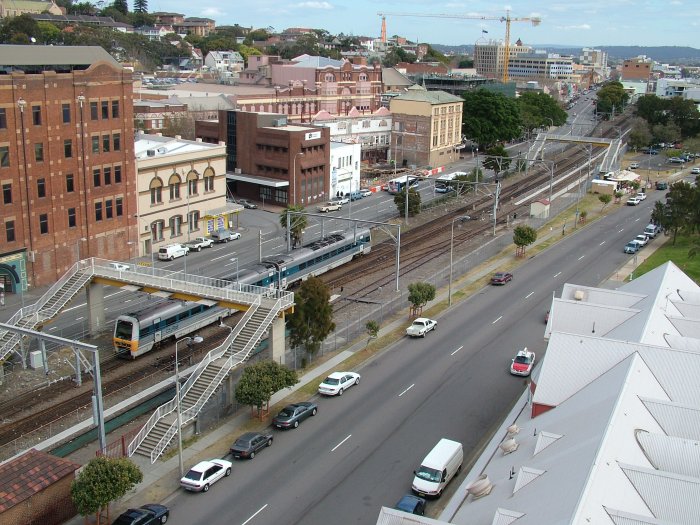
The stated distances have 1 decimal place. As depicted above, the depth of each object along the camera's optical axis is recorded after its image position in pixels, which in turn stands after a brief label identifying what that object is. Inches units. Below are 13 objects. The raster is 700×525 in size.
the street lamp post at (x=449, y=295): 2320.4
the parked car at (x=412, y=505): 1187.3
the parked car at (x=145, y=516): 1162.0
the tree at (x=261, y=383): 1499.8
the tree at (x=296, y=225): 2768.2
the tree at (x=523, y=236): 2864.2
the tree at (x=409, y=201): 3444.9
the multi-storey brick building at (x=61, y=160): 2239.2
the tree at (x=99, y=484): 1136.2
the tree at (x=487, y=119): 5452.8
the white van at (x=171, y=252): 2701.8
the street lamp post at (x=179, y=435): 1312.7
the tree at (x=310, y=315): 1771.7
